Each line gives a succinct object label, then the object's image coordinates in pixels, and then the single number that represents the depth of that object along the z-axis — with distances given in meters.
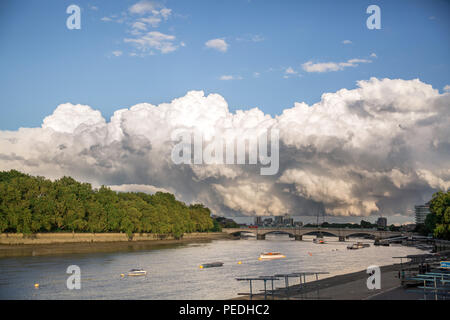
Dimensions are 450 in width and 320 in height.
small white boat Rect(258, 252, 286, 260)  100.94
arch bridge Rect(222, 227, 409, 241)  195.10
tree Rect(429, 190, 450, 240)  98.17
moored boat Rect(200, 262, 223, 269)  77.70
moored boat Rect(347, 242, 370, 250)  149.48
